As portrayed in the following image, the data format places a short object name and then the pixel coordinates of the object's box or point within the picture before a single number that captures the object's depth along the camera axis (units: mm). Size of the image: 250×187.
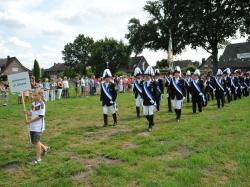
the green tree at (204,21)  26275
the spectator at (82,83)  18298
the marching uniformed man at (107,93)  7883
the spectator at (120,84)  20558
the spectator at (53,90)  15860
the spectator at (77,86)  18424
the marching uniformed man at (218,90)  11223
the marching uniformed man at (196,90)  9918
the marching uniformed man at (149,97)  7286
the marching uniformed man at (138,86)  8364
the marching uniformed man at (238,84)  13989
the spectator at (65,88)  16870
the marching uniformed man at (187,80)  10372
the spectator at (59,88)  16413
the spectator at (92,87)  18717
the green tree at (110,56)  47259
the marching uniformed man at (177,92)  8553
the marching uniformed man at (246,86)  15117
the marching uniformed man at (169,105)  10454
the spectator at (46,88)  15095
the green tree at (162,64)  40009
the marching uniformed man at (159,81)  11118
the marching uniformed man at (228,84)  12544
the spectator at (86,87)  18484
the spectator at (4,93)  13933
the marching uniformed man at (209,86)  11792
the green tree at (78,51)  58583
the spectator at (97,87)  19142
